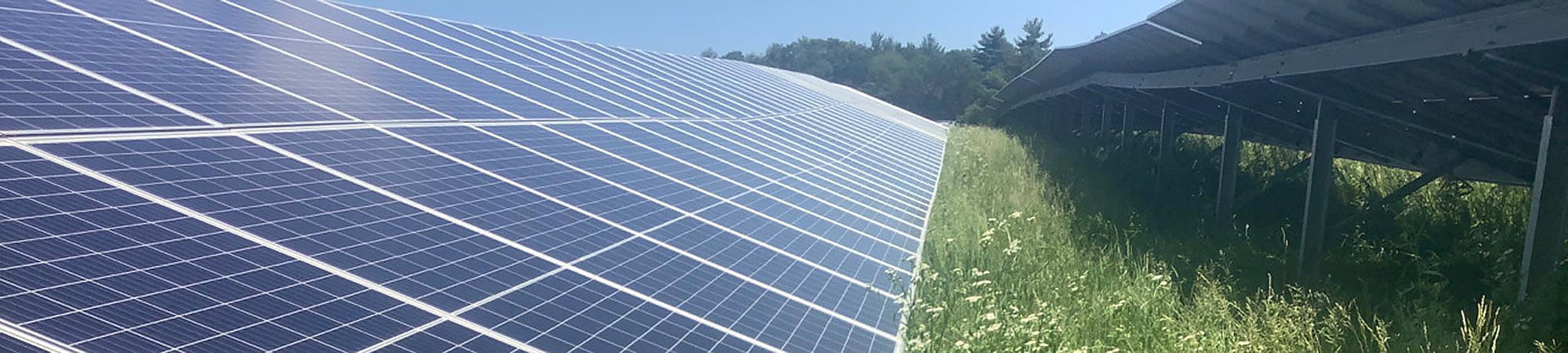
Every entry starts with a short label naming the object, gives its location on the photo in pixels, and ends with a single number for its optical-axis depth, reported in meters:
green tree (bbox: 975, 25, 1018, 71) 154.00
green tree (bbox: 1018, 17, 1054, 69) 150.75
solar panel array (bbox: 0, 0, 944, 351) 4.91
